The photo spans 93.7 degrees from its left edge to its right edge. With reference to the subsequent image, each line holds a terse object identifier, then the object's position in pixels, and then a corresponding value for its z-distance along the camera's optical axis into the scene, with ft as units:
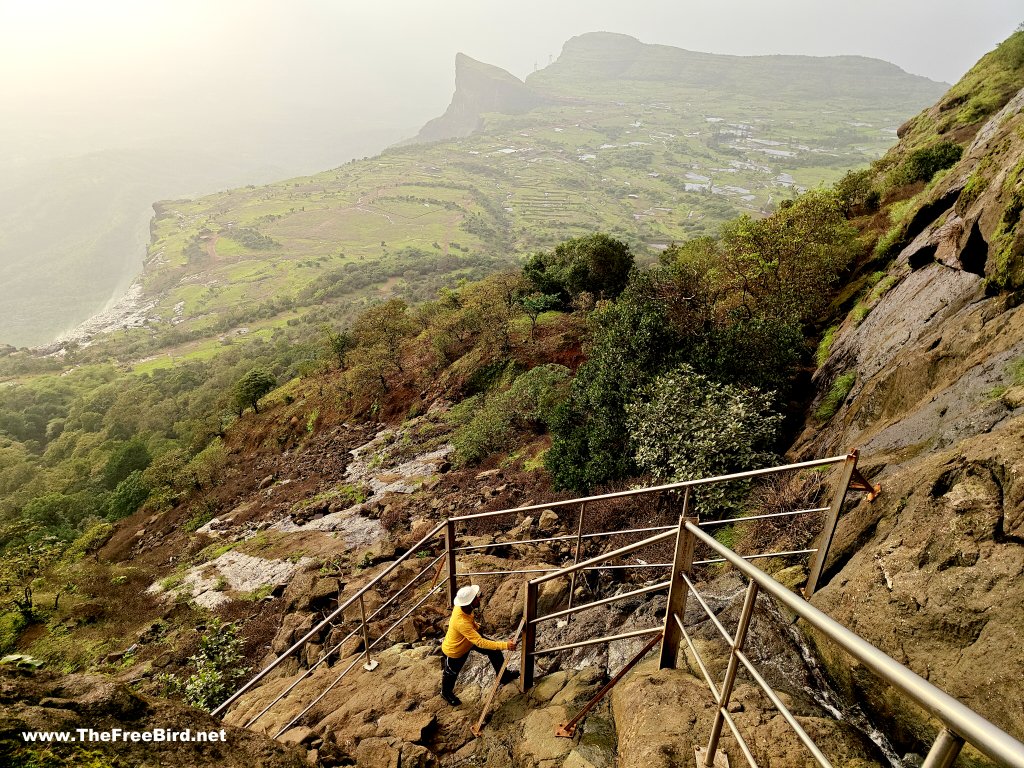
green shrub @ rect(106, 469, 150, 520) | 108.78
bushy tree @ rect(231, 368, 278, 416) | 129.49
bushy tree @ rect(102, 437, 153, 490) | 133.28
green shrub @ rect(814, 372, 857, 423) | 32.58
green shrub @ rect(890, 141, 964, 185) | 57.67
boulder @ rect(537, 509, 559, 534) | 37.89
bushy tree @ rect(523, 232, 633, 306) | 96.94
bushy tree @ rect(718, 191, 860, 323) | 48.55
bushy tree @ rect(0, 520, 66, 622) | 54.08
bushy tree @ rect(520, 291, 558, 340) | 99.40
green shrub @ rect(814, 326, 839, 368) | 41.52
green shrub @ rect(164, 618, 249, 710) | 31.97
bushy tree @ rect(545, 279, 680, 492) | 41.98
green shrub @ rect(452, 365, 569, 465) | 66.54
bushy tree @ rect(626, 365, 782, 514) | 30.04
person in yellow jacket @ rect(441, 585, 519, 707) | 17.69
